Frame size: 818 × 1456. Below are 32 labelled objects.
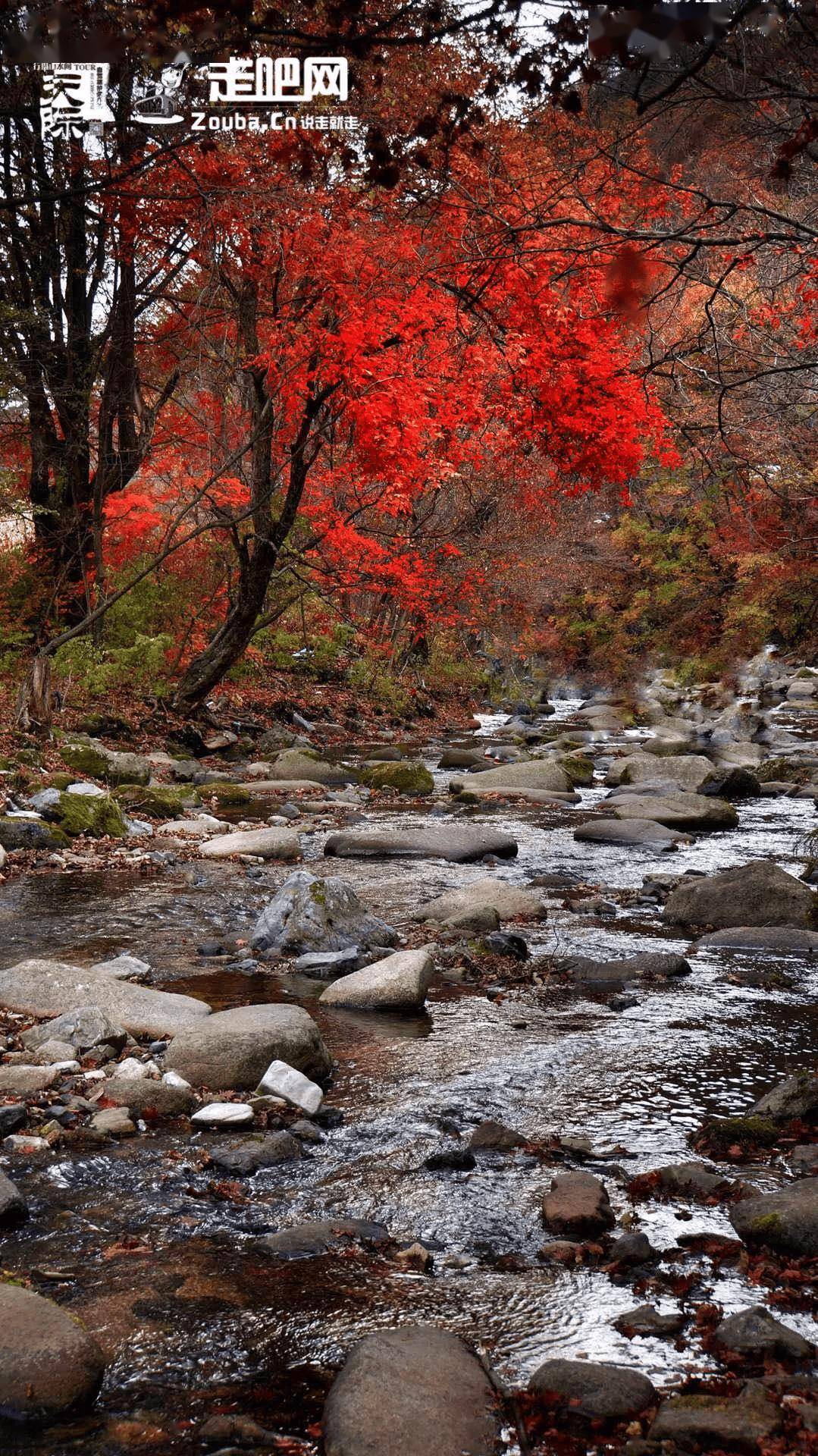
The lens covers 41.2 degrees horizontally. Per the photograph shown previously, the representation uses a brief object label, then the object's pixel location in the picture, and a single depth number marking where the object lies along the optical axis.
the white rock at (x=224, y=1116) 4.38
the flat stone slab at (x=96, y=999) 5.32
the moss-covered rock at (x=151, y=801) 11.20
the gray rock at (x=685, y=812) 12.04
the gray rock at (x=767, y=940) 7.30
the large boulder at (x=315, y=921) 7.06
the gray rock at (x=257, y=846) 9.81
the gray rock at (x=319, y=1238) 3.51
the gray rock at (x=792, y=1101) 4.52
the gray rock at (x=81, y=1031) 5.00
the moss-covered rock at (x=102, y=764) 11.91
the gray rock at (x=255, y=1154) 4.05
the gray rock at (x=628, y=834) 11.24
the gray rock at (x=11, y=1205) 3.52
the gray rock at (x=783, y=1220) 3.49
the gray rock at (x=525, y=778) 14.33
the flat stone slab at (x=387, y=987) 5.99
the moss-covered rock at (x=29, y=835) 9.16
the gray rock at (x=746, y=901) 7.82
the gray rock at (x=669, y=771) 14.82
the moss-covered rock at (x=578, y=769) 15.63
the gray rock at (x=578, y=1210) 3.68
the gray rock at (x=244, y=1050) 4.78
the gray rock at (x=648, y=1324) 3.08
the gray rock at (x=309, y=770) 14.41
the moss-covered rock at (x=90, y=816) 9.84
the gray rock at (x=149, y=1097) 4.48
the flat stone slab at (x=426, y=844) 10.19
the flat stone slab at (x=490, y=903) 7.92
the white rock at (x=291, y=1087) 4.57
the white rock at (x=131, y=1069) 4.74
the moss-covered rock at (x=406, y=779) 13.91
